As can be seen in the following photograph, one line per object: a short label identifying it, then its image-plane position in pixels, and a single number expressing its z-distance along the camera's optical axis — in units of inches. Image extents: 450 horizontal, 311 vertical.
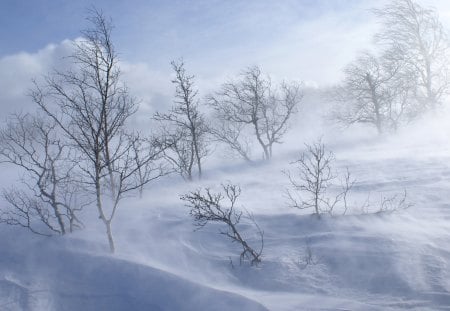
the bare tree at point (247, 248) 318.0
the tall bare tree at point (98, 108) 302.4
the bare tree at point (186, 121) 757.9
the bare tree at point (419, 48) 826.2
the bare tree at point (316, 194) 386.6
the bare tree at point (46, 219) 407.2
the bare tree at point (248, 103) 915.4
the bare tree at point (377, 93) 979.2
